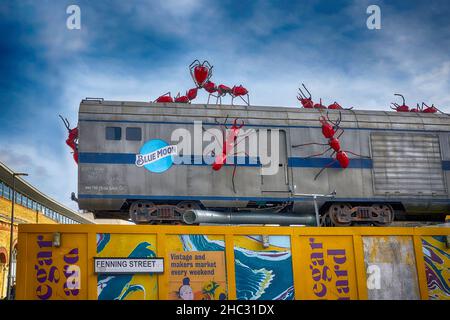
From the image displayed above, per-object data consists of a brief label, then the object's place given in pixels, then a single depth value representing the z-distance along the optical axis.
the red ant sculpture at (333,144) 12.60
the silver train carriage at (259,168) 11.98
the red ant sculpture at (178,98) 13.20
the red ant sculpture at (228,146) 12.19
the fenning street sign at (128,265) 7.63
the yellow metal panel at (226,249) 7.56
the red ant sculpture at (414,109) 14.44
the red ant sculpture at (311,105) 13.75
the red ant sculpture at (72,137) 12.55
